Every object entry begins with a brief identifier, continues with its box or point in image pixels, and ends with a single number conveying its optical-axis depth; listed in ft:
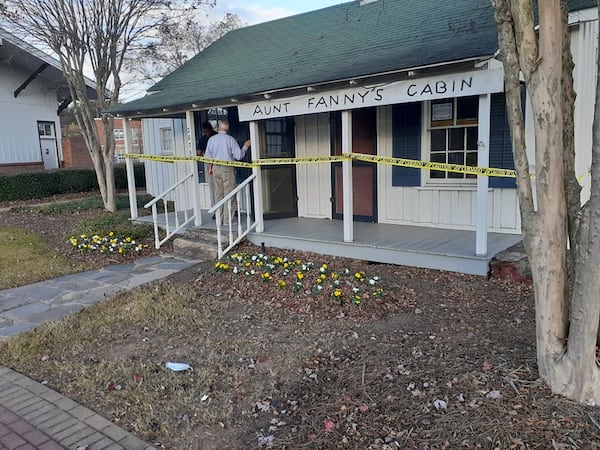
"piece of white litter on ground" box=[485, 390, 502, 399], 9.77
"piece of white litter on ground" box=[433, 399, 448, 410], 9.78
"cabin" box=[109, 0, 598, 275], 18.83
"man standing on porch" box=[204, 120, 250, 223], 26.08
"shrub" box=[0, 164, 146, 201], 46.91
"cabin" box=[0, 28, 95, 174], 52.44
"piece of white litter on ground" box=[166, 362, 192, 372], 12.46
